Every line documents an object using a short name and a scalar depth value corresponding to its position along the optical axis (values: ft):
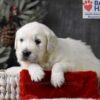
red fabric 6.66
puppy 6.91
